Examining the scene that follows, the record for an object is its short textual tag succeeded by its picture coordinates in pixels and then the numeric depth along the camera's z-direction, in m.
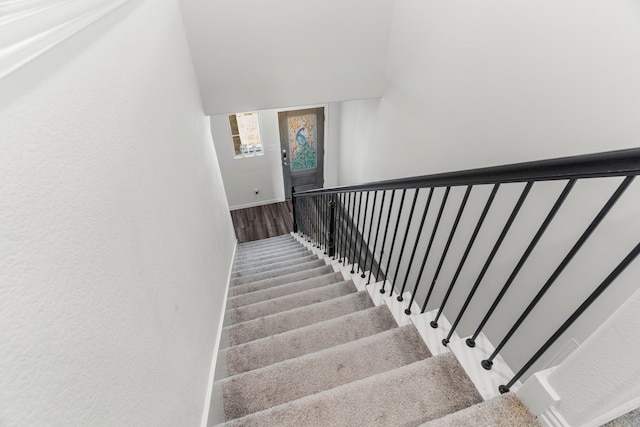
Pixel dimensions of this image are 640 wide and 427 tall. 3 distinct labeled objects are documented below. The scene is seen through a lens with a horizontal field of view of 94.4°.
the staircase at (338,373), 1.08
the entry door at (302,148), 5.27
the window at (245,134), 4.91
